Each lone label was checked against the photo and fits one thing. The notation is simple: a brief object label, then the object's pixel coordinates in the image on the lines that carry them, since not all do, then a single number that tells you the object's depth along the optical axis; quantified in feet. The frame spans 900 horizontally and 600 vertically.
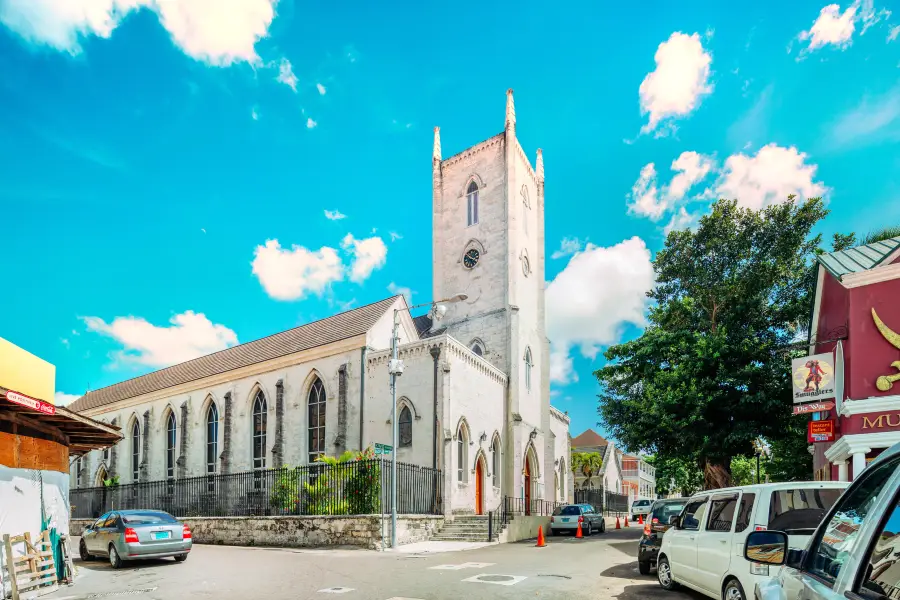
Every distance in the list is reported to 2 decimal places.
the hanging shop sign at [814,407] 54.78
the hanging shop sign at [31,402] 30.05
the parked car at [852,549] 7.50
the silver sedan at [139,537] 50.16
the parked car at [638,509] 171.04
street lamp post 62.13
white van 23.06
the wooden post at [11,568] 32.17
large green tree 81.10
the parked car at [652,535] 41.09
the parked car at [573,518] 89.40
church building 86.63
